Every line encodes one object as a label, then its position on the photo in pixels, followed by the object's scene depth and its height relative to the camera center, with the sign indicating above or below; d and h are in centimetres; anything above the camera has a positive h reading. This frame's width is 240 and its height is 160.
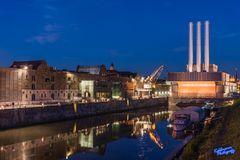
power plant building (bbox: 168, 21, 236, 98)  15200 +393
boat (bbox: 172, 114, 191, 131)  5688 -616
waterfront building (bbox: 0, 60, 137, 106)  8381 +110
